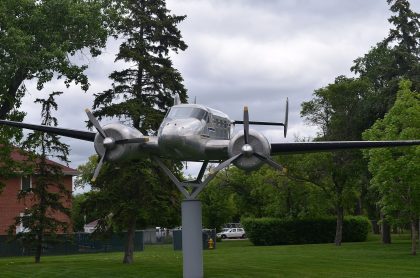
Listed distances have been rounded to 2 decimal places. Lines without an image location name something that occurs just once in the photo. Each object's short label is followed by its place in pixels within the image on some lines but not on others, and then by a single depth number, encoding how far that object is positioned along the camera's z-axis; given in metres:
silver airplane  18.14
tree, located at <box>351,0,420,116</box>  39.12
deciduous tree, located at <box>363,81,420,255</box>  29.39
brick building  45.75
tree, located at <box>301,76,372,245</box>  42.50
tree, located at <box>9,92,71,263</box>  30.39
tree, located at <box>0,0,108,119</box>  21.79
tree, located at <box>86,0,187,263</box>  26.95
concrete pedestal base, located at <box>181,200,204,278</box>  19.33
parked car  71.12
